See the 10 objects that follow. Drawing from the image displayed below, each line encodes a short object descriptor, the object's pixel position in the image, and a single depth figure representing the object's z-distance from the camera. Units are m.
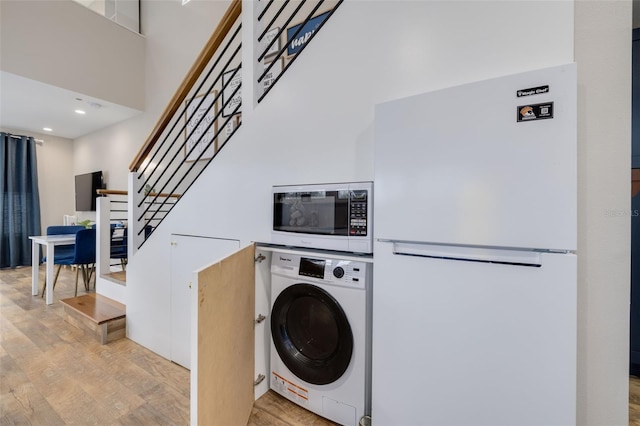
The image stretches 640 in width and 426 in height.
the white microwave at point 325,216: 1.19
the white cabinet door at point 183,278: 1.85
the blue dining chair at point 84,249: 3.10
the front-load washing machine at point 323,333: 1.28
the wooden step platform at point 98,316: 2.27
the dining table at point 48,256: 3.11
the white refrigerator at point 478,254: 0.82
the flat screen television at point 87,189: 5.14
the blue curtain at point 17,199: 4.87
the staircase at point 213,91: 1.67
